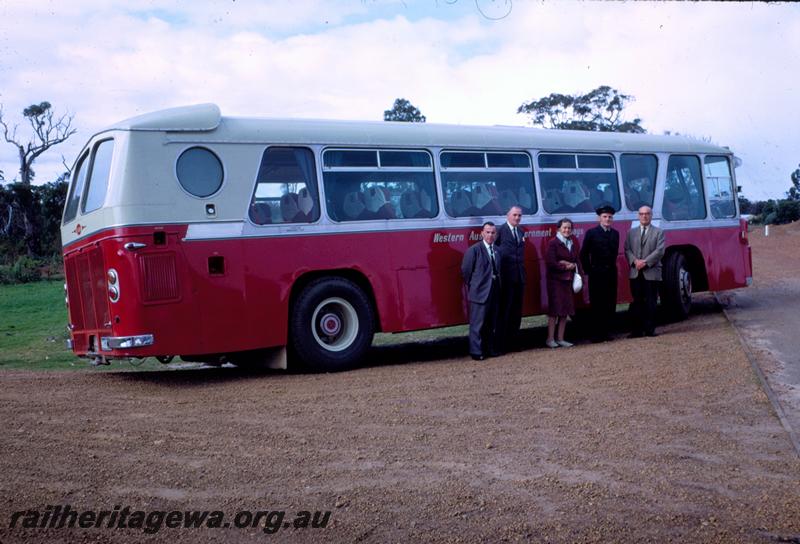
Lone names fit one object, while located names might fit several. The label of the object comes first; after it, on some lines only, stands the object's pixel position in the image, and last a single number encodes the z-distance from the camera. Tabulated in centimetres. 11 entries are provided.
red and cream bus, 953
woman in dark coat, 1220
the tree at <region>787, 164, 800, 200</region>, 5728
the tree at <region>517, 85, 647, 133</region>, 5069
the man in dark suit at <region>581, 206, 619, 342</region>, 1254
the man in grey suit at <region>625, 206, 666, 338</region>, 1262
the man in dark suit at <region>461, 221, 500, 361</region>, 1127
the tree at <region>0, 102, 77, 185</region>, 4103
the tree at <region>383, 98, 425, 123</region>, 4038
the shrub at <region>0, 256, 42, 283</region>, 2795
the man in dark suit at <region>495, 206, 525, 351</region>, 1171
